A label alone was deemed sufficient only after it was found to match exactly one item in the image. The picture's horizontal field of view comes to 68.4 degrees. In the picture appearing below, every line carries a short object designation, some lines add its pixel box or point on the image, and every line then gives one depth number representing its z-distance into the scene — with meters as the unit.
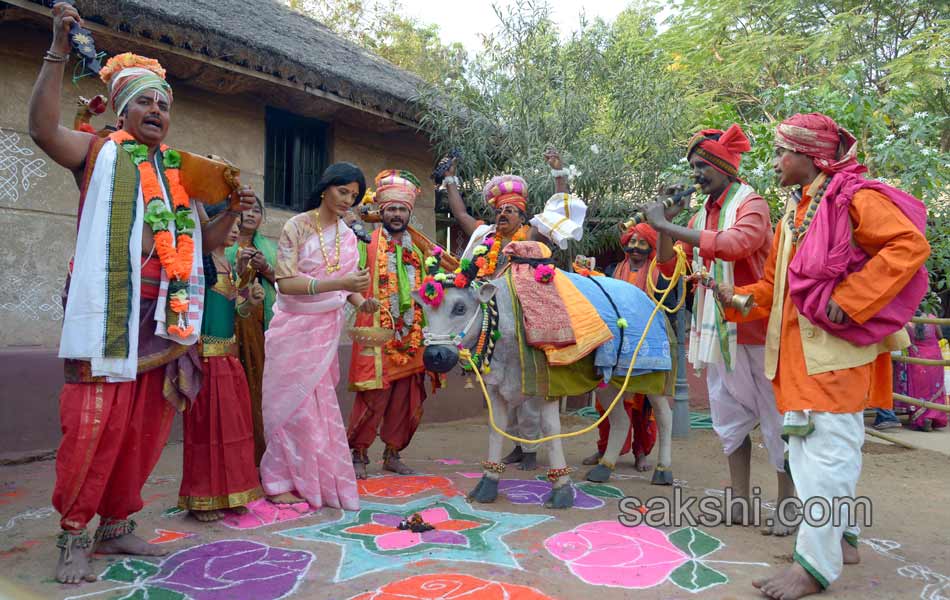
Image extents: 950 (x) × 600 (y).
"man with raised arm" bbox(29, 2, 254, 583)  3.22
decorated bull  4.56
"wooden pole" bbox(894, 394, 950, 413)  4.98
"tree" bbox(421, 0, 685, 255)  8.49
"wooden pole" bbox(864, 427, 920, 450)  6.65
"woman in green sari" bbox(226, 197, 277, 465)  4.94
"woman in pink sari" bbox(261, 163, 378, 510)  4.56
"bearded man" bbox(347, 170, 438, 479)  5.46
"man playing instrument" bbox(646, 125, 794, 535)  4.05
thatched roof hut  5.91
